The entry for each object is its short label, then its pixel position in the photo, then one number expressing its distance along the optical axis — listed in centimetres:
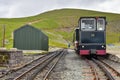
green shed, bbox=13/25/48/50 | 2949
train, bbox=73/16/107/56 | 1622
